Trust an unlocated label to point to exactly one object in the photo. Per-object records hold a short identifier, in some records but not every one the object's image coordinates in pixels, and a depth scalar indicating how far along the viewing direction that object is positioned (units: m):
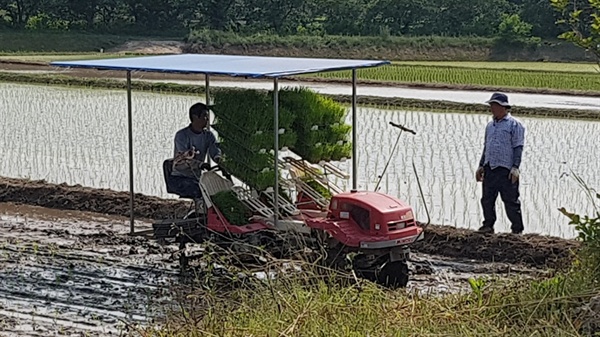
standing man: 8.88
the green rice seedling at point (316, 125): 8.09
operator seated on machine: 8.33
